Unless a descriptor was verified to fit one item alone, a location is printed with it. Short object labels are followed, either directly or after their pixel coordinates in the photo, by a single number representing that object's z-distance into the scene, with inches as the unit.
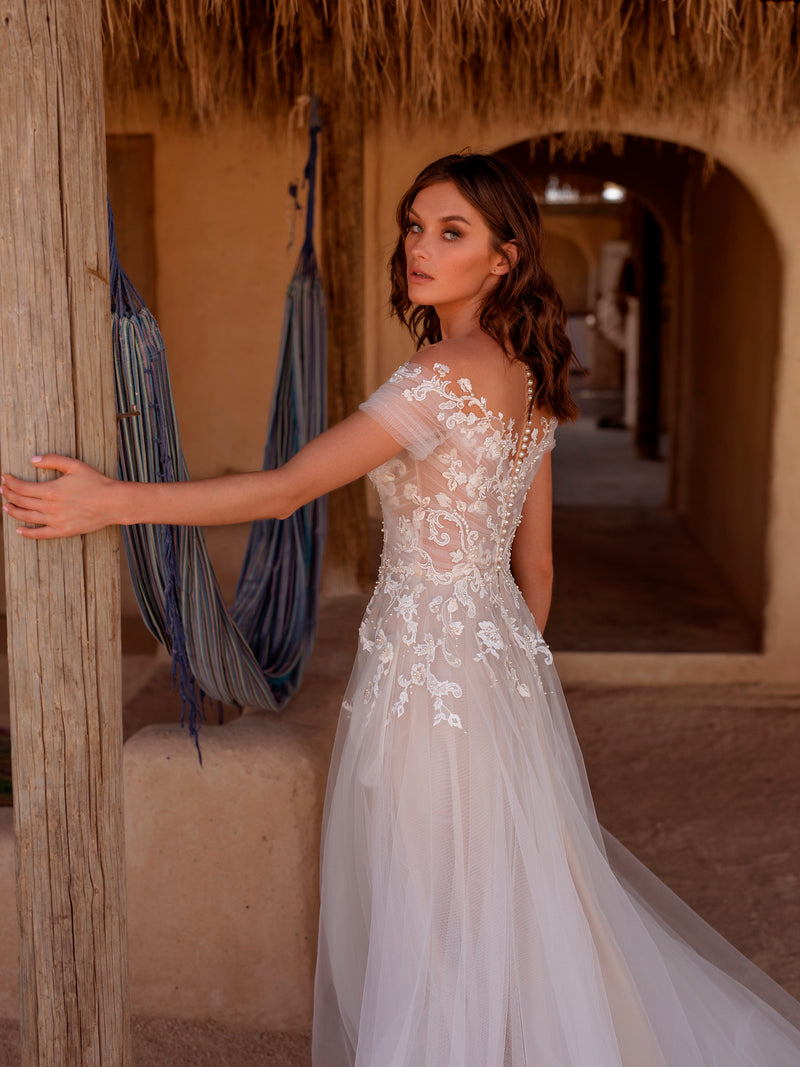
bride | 64.9
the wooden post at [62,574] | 55.4
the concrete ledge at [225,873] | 82.7
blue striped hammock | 67.2
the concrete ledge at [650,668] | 163.0
